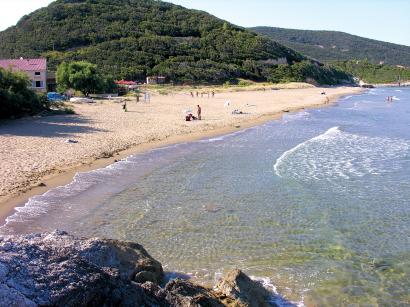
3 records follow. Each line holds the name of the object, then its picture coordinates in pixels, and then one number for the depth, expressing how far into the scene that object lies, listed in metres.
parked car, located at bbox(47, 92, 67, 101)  47.59
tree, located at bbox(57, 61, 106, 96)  55.16
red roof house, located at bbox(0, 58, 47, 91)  60.50
